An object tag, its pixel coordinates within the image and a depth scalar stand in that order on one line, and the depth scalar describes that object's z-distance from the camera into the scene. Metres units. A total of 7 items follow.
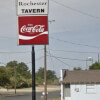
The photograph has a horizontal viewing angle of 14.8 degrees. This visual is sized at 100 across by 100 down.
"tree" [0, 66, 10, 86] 78.11
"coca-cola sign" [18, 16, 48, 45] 13.70
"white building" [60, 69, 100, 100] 48.06
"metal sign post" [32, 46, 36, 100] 14.10
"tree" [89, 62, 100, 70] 79.64
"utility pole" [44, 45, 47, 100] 43.34
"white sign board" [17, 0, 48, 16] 13.72
